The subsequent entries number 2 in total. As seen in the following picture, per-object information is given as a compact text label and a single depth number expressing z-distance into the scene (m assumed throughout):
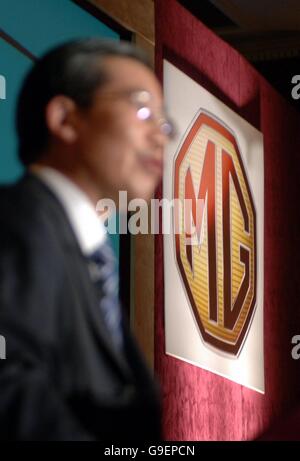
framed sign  7.43
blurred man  2.66
